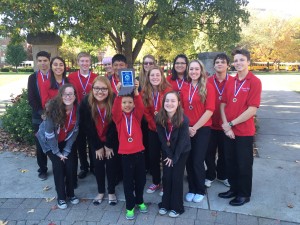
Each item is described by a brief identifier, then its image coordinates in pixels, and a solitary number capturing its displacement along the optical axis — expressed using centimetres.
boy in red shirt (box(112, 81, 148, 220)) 365
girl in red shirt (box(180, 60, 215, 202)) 376
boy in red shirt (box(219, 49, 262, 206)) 360
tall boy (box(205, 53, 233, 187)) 407
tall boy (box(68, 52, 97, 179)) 455
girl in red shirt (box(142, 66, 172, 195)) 389
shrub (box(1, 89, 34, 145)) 612
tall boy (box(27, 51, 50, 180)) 445
